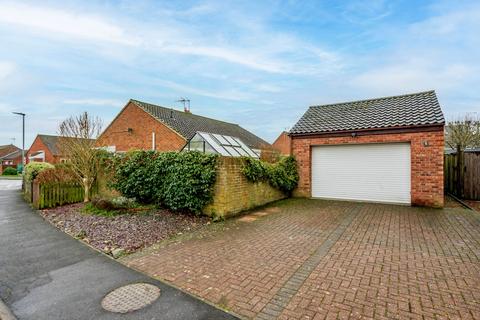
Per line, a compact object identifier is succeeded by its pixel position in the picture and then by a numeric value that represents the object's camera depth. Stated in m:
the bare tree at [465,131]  23.52
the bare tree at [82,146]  10.10
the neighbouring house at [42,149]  41.72
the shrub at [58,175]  9.72
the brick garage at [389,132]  9.30
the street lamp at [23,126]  21.05
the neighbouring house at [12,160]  53.94
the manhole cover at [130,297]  3.13
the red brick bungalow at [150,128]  20.17
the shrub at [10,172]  44.12
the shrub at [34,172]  10.99
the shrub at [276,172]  9.07
